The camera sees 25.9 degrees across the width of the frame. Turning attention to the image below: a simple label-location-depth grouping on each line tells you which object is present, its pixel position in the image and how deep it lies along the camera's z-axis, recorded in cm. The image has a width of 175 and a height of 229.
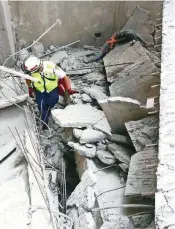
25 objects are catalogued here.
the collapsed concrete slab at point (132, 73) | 692
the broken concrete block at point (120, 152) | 575
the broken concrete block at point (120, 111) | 619
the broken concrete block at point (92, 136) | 610
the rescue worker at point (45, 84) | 698
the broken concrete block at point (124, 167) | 561
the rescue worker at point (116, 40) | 852
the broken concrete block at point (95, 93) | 714
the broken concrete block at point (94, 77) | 817
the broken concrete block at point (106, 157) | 586
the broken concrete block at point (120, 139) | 604
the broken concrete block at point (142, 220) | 455
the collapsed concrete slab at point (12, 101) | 727
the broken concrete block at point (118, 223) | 482
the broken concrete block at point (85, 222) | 494
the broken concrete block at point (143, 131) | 553
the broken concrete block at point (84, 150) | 600
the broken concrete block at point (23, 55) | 892
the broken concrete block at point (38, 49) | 920
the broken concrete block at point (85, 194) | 521
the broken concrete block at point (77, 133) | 628
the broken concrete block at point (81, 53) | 923
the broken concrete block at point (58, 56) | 898
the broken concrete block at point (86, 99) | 713
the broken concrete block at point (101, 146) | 612
